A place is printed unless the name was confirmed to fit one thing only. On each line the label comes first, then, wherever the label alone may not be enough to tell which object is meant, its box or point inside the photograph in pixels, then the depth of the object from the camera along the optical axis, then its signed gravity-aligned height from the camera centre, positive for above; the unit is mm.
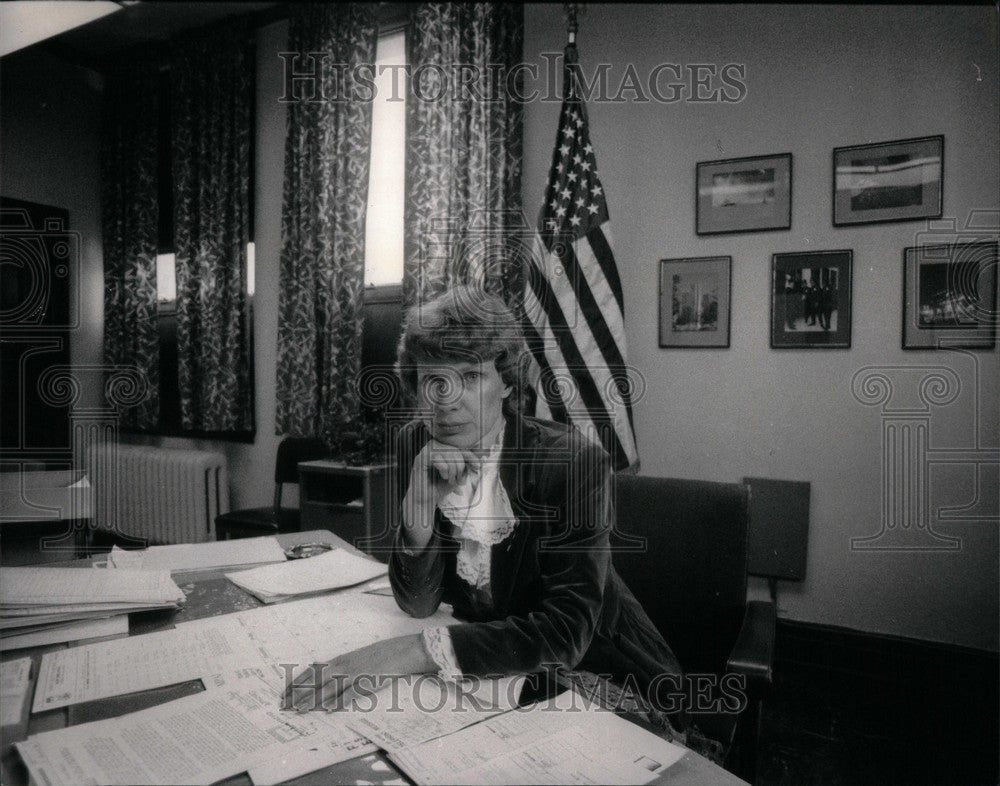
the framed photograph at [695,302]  2496 +241
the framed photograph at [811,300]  2318 +235
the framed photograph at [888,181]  2195 +651
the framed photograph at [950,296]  2146 +235
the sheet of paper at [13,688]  672 -384
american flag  2199 +183
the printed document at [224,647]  750 -397
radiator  3203 -698
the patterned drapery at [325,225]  2900 +650
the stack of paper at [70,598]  880 -367
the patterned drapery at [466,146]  2600 +898
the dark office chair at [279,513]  2732 -708
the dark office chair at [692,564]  1166 -394
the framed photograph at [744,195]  2395 +652
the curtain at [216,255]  3137 +542
